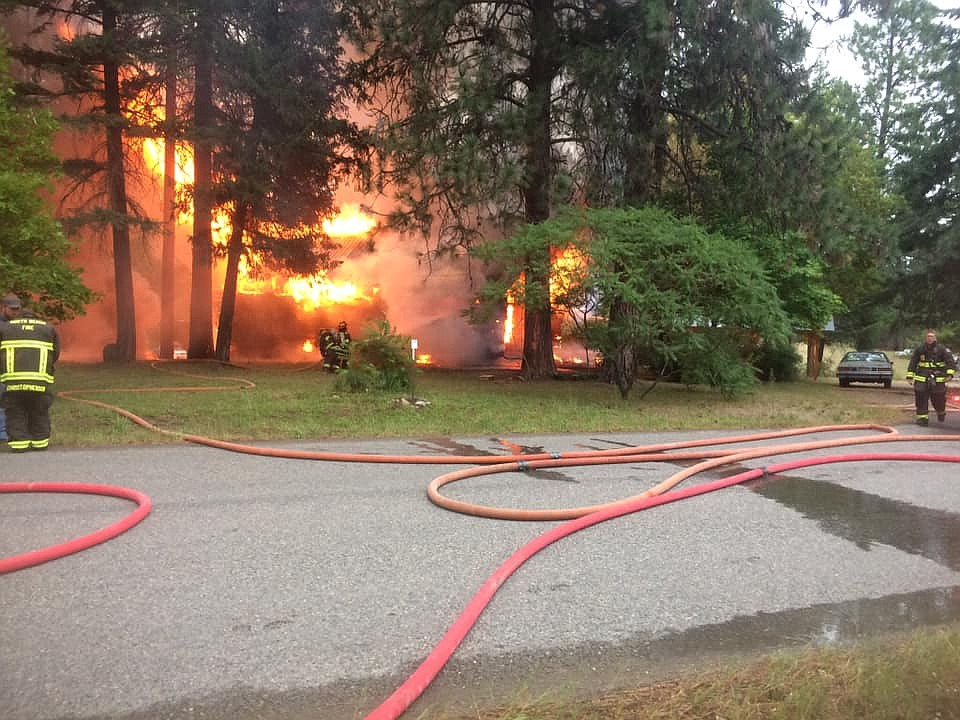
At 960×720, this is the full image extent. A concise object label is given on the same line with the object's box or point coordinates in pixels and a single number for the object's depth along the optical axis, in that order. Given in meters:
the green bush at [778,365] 22.41
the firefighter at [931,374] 10.45
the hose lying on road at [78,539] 3.43
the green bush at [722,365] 13.17
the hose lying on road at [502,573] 2.25
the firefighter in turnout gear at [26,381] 6.60
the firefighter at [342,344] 15.68
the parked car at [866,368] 21.41
